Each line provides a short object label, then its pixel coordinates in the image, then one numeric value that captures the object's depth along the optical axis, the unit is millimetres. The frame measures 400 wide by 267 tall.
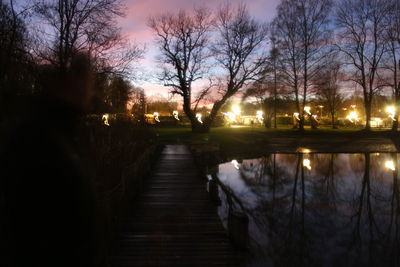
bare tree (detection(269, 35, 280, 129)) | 34188
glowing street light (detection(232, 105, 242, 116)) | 73725
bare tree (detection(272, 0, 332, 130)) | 34344
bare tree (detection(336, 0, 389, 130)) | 34250
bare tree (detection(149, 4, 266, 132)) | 33781
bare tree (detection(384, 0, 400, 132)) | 32812
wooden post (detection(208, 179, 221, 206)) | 9583
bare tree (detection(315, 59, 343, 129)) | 35050
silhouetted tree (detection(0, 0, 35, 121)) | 7156
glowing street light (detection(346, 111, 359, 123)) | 56694
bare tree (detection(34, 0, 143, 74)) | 14586
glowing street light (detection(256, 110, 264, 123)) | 62128
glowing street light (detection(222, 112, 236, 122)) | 68800
